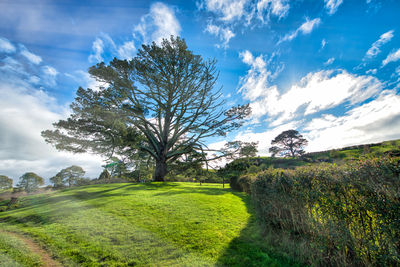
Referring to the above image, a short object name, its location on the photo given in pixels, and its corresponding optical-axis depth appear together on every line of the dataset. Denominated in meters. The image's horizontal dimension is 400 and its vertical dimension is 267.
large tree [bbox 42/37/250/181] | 17.39
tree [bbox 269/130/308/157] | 54.72
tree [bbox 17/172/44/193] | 39.23
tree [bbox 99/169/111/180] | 38.42
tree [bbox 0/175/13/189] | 39.87
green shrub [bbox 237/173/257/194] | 17.97
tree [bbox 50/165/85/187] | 44.22
